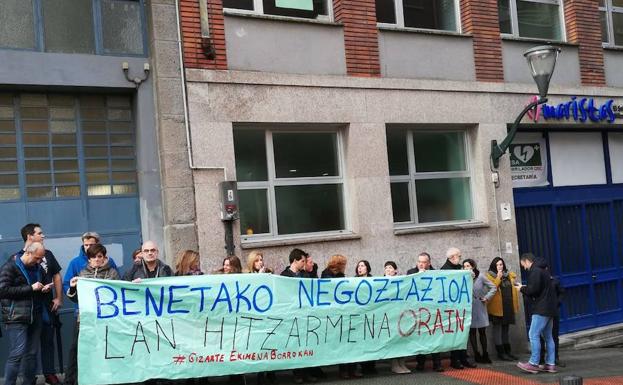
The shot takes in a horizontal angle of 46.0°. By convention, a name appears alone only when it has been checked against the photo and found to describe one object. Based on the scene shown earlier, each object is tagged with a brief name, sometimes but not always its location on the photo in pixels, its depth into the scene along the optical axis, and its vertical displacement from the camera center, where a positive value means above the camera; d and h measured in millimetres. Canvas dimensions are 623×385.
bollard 5629 -1357
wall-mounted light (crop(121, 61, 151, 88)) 9734 +2180
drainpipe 9930 +2470
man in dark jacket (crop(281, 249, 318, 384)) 9047 -584
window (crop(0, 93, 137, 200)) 9289 +1245
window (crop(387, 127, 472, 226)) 12000 +636
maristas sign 13086 +1694
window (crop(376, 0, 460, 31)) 12094 +3406
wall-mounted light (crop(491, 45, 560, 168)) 11164 +2173
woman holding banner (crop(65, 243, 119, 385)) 7953 -369
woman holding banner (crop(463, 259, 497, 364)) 10188 -1242
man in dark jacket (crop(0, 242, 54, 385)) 7766 -661
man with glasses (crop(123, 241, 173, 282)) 8164 -355
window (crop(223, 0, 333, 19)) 10812 +3300
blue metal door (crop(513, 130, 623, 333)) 13500 -716
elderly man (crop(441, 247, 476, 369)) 9938 -1891
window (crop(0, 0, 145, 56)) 9219 +2800
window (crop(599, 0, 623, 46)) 14641 +3593
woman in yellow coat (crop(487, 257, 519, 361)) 10656 -1414
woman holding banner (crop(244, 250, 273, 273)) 9070 -454
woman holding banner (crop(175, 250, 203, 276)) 8648 -369
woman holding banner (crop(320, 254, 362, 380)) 9469 -619
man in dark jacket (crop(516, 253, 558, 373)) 9812 -1372
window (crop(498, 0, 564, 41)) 13352 +3515
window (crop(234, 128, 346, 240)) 10742 +642
